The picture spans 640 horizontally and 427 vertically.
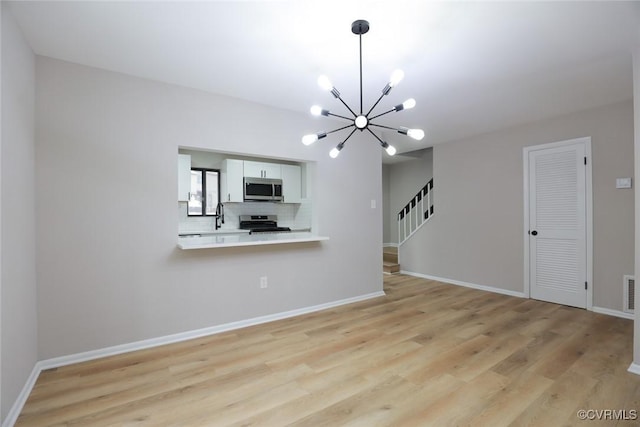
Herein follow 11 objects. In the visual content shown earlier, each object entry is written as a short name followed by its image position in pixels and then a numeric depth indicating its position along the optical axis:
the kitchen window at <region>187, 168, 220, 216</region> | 5.29
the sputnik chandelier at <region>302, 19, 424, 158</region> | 2.01
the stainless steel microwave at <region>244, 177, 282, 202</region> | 5.38
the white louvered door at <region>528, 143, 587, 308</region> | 3.85
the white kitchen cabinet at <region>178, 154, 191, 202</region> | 4.80
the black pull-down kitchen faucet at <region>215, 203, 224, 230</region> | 5.44
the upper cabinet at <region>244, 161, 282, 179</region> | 5.45
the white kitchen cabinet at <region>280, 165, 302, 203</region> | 5.82
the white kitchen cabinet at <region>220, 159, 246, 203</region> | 5.32
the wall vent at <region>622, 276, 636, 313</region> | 3.46
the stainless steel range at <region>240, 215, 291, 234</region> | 5.52
